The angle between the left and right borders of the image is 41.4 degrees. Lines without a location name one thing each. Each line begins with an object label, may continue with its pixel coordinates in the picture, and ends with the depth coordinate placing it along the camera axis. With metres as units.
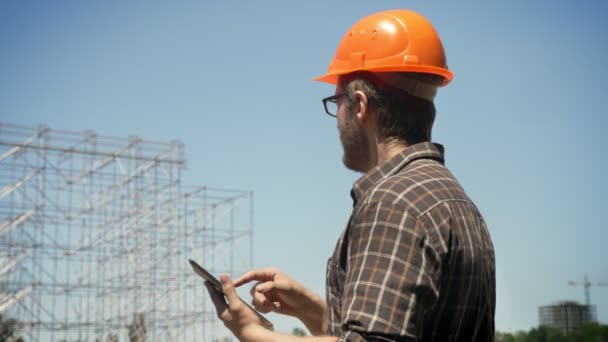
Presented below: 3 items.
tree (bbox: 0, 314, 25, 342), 22.00
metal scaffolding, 22.48
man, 1.72
